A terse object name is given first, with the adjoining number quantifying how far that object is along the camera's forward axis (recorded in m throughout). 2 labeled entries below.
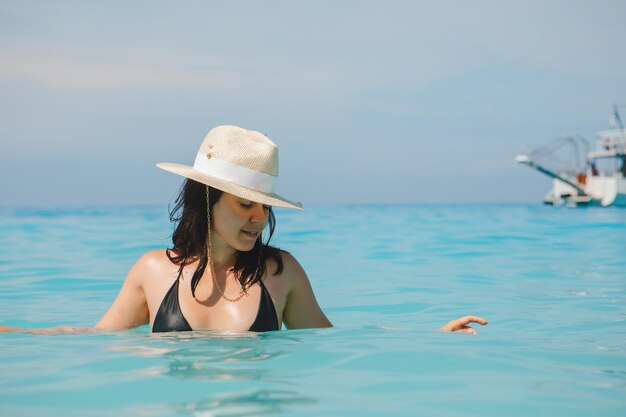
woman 3.74
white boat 49.09
